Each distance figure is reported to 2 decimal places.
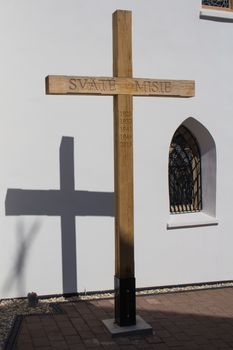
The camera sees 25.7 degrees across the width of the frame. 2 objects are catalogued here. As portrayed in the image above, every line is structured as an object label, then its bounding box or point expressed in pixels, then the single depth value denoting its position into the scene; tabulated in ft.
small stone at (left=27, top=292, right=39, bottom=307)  21.48
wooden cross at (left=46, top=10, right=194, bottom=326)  17.30
